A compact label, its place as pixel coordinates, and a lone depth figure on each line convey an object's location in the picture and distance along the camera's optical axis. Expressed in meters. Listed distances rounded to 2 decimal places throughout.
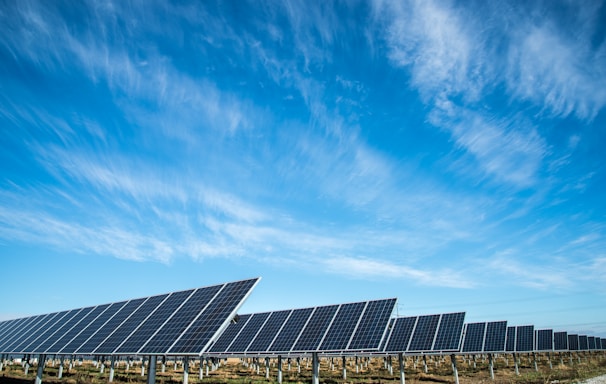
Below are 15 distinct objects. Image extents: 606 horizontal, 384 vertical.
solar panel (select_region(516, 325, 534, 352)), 44.97
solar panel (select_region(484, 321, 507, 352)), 38.47
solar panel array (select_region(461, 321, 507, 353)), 38.19
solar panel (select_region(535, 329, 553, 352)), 48.15
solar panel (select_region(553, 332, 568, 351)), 56.24
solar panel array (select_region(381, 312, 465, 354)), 30.57
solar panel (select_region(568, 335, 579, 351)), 65.88
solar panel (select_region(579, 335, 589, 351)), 73.38
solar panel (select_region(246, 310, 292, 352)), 27.98
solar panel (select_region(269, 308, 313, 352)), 25.74
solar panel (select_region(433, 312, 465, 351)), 29.97
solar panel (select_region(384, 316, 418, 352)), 32.19
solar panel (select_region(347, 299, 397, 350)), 22.33
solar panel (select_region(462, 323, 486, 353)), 38.31
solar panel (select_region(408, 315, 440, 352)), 31.24
